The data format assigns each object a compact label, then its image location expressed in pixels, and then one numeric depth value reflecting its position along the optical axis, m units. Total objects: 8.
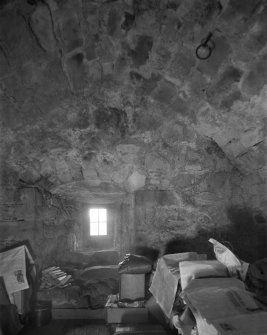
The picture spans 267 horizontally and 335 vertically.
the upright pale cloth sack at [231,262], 2.33
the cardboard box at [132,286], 3.07
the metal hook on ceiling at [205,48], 2.07
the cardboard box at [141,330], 2.56
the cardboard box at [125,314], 2.95
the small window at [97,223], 3.71
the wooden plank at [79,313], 3.12
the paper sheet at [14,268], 2.96
